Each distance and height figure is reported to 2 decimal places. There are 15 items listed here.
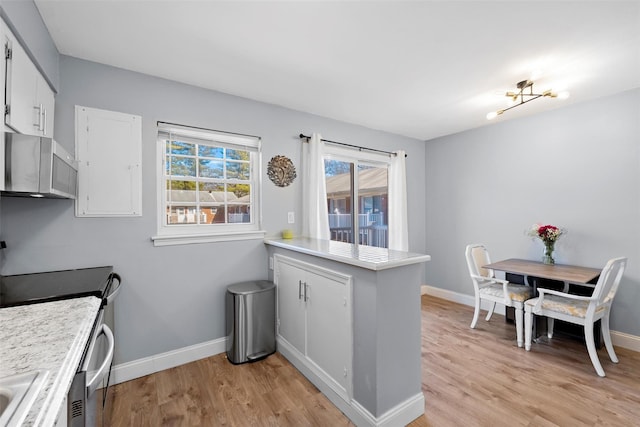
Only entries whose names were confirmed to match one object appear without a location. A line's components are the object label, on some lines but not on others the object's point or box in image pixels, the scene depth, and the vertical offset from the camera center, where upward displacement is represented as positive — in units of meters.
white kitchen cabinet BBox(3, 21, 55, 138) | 1.31 +0.71
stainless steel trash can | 2.42 -0.94
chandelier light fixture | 2.41 +1.20
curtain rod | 3.16 +0.97
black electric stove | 1.34 -0.38
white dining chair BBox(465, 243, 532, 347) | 2.74 -0.80
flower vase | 3.02 -0.42
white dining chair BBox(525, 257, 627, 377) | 2.24 -0.81
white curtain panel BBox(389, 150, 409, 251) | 3.93 +0.21
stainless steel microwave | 1.21 +0.27
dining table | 2.53 -0.56
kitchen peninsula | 1.62 -0.75
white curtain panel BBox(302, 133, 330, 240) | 3.10 +0.31
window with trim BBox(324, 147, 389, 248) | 3.63 +0.32
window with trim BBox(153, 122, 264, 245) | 2.47 +0.34
